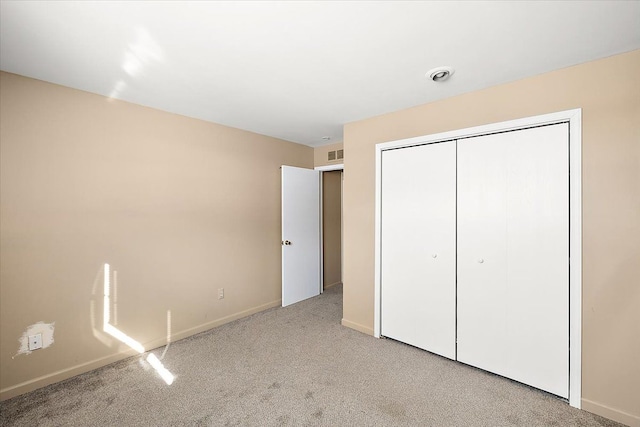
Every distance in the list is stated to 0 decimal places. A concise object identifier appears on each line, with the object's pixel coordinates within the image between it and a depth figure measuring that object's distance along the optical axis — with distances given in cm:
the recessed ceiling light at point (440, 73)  197
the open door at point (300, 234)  388
